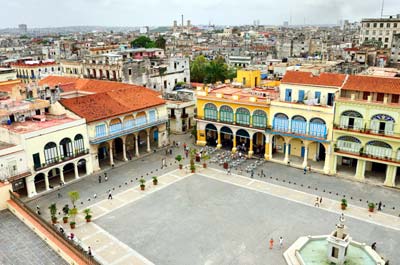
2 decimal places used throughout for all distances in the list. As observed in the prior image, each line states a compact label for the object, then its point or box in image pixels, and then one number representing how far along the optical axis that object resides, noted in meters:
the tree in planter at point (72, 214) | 32.69
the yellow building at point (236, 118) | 49.31
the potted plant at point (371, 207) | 35.00
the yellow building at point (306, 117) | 43.91
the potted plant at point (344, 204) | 35.38
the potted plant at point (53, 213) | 33.19
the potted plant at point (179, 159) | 46.32
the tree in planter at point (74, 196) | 35.06
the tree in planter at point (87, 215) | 33.77
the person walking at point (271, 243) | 29.44
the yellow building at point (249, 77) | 59.09
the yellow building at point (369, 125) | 39.56
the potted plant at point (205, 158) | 47.08
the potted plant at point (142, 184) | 40.81
